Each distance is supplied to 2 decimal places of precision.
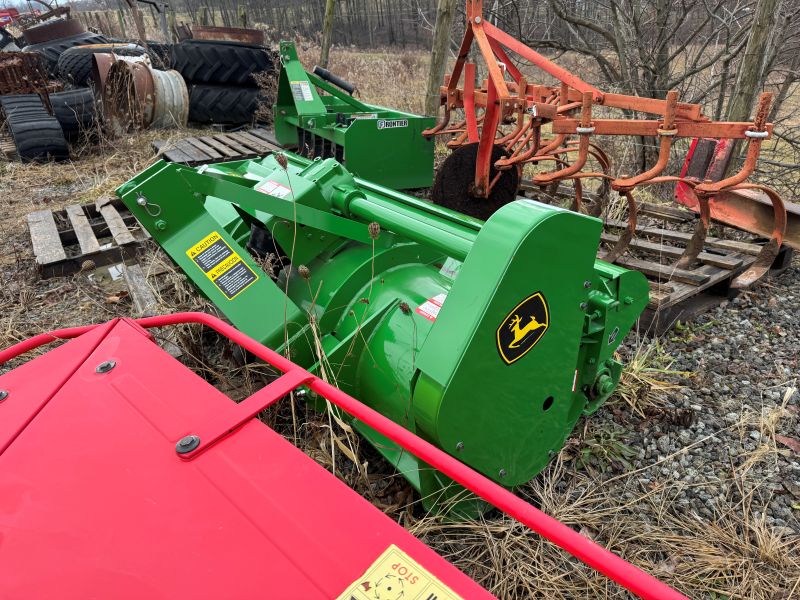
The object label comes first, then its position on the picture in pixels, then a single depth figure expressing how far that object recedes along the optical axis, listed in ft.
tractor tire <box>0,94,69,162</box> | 22.07
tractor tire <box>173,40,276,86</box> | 26.58
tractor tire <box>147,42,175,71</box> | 30.65
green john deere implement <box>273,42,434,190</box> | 15.69
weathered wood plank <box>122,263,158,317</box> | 11.13
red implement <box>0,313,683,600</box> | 3.30
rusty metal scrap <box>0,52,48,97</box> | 23.40
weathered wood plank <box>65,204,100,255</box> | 14.35
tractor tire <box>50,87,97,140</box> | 23.07
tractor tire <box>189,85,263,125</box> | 26.86
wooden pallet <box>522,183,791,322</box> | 11.45
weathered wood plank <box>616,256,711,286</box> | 11.82
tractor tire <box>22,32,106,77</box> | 31.45
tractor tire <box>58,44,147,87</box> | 27.45
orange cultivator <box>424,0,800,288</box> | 10.47
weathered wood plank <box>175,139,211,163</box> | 19.93
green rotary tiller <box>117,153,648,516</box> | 5.39
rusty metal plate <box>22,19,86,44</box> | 35.73
